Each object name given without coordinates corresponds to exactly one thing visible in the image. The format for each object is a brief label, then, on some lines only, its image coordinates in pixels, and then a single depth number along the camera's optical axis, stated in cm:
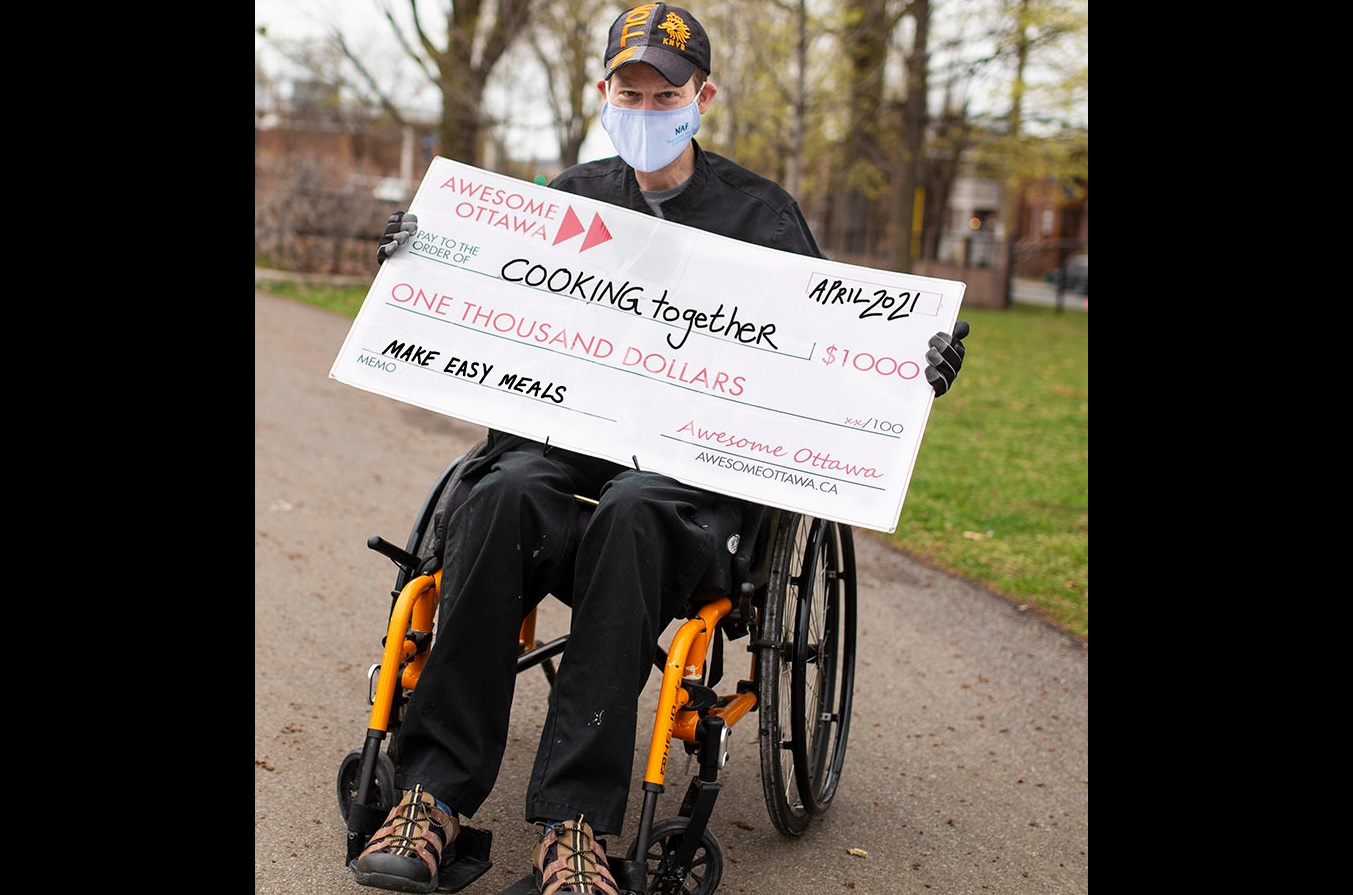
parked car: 3451
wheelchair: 281
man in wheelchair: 277
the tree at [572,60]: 1808
